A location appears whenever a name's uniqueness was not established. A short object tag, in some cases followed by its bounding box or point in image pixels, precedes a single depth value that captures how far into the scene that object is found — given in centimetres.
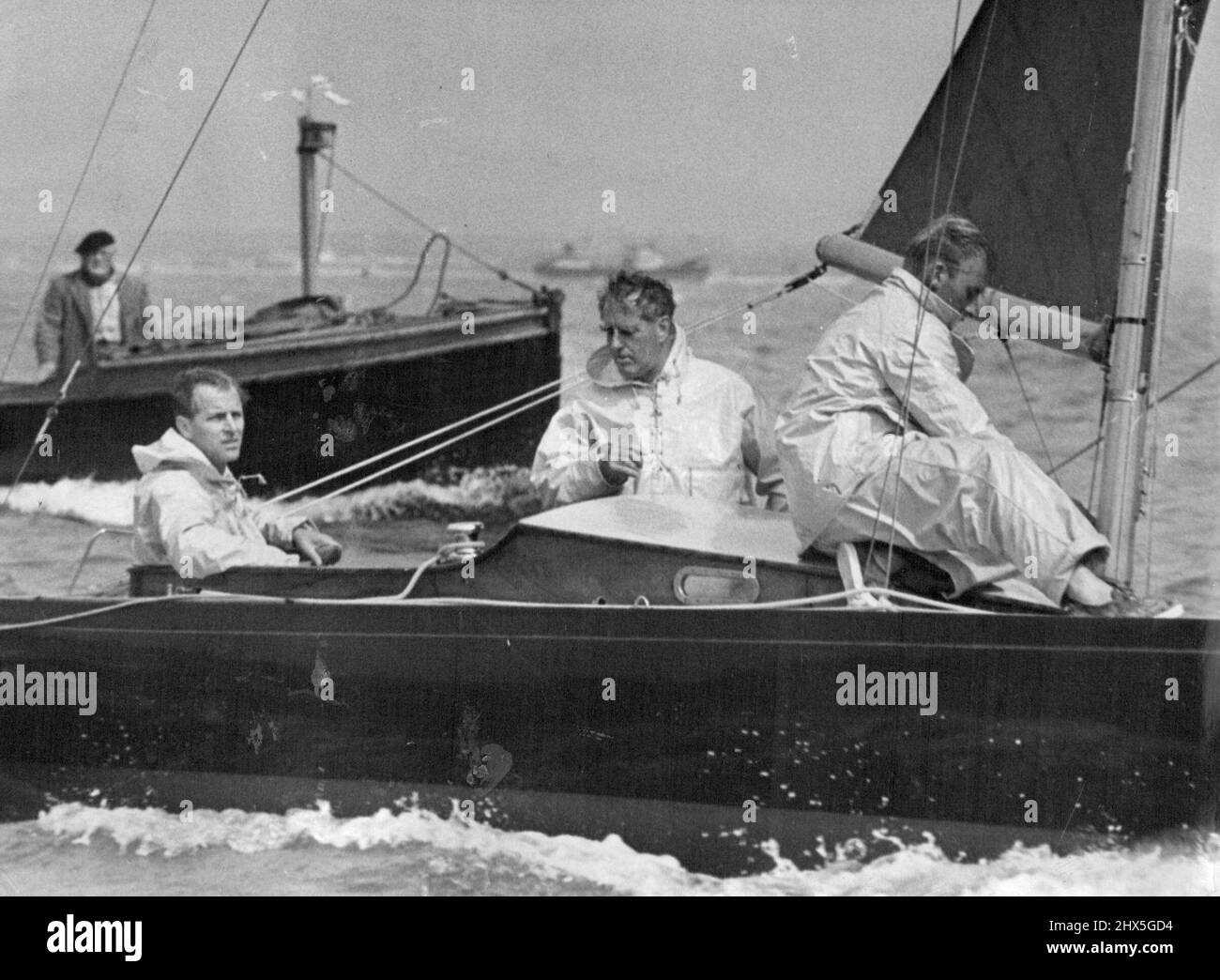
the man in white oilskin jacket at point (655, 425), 525
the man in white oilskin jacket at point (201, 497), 527
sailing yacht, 460
